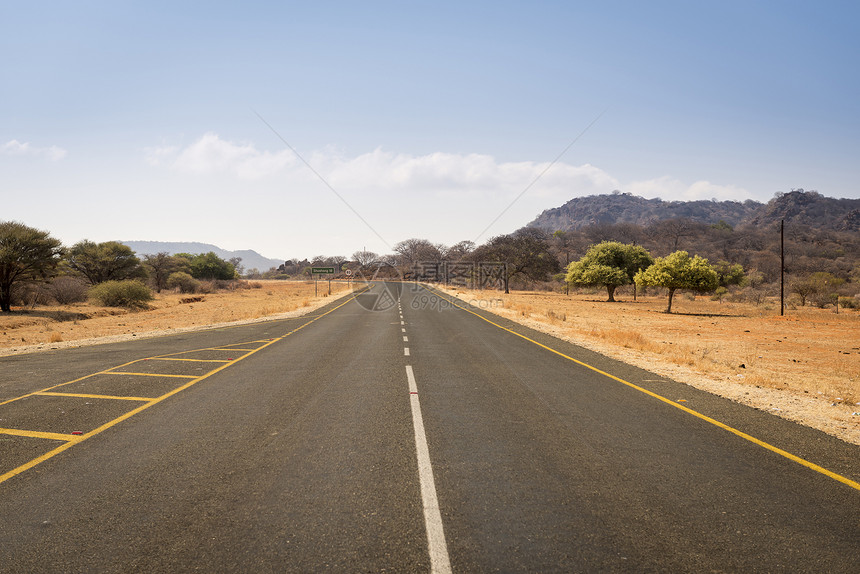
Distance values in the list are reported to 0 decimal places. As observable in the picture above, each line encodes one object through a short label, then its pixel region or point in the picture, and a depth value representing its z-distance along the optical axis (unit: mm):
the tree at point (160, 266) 71875
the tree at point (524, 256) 62438
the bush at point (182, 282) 69875
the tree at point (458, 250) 111762
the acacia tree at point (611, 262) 50844
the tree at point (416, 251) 140525
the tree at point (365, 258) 161250
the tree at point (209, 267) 89812
